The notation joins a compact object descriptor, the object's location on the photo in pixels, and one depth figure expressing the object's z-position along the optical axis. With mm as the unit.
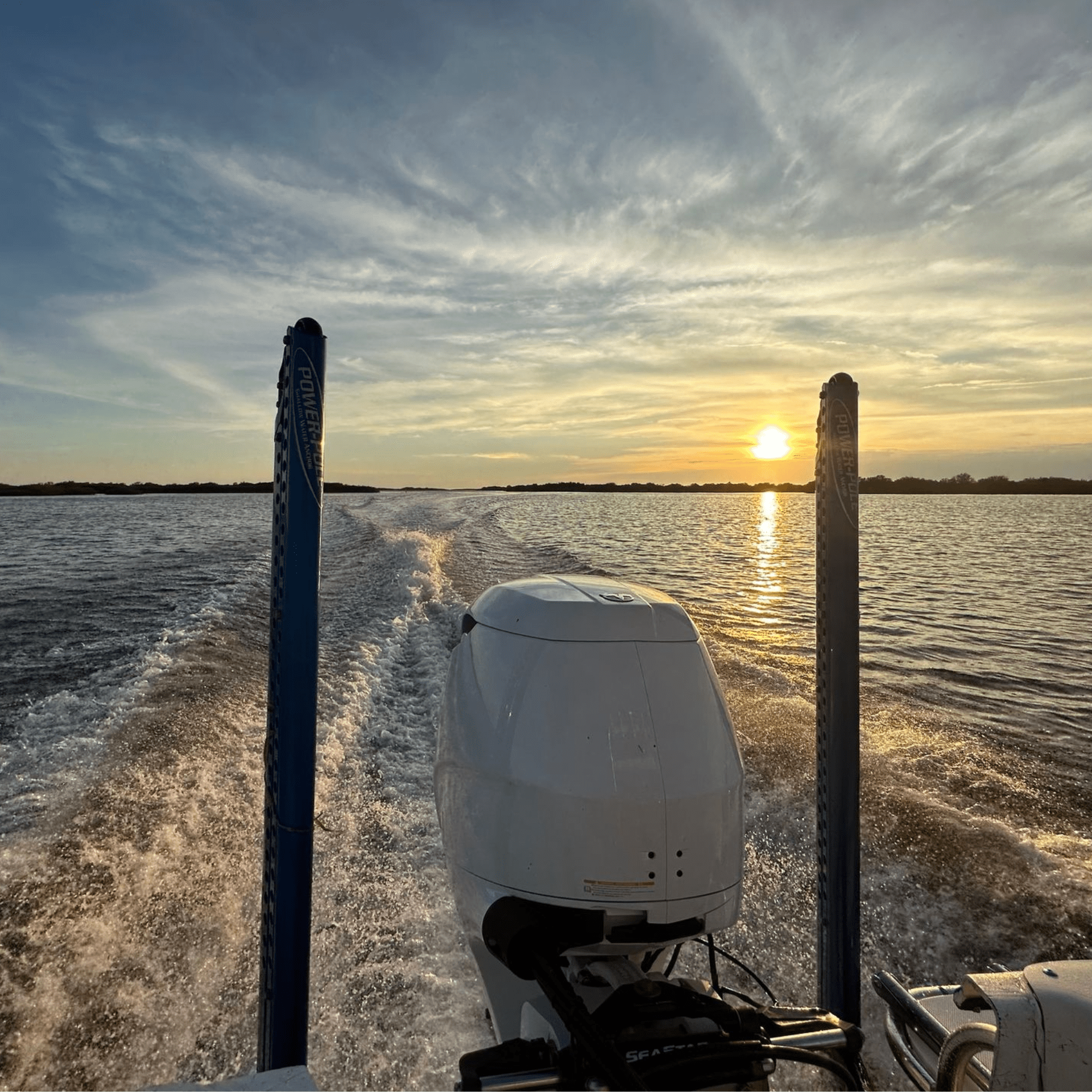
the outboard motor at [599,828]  1532
